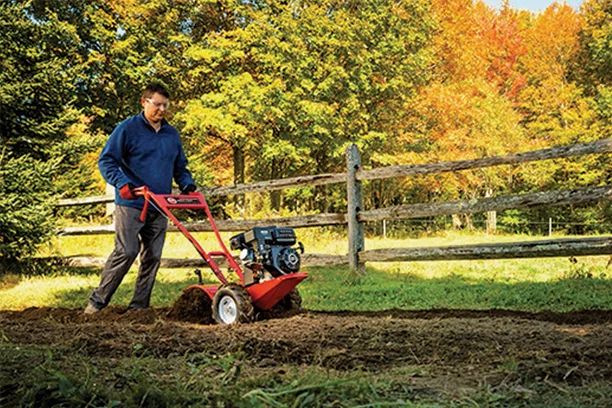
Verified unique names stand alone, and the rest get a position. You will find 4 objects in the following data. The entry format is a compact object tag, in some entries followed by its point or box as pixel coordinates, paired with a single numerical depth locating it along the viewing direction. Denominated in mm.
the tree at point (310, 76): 18500
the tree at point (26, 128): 9164
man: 5543
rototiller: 4824
